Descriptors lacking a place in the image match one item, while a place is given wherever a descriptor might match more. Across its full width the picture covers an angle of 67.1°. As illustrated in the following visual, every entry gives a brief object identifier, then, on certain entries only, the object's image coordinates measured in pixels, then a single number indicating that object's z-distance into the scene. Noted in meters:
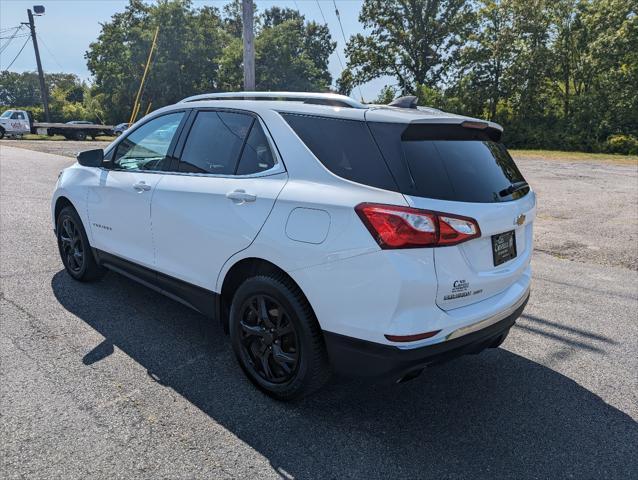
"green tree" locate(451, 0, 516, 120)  35.03
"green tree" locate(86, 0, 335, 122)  41.88
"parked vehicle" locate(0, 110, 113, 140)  31.89
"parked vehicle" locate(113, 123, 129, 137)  32.76
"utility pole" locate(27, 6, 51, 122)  36.62
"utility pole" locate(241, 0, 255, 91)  10.66
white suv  2.35
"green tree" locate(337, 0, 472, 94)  40.88
